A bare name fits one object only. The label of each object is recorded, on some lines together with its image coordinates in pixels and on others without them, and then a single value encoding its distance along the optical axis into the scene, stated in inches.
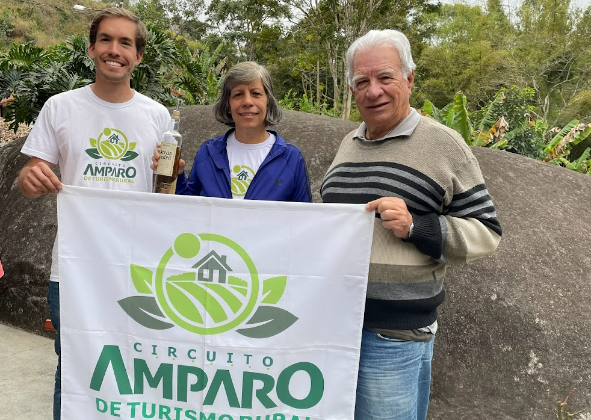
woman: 104.3
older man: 81.0
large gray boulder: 152.0
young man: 98.9
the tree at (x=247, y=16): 786.8
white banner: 88.2
